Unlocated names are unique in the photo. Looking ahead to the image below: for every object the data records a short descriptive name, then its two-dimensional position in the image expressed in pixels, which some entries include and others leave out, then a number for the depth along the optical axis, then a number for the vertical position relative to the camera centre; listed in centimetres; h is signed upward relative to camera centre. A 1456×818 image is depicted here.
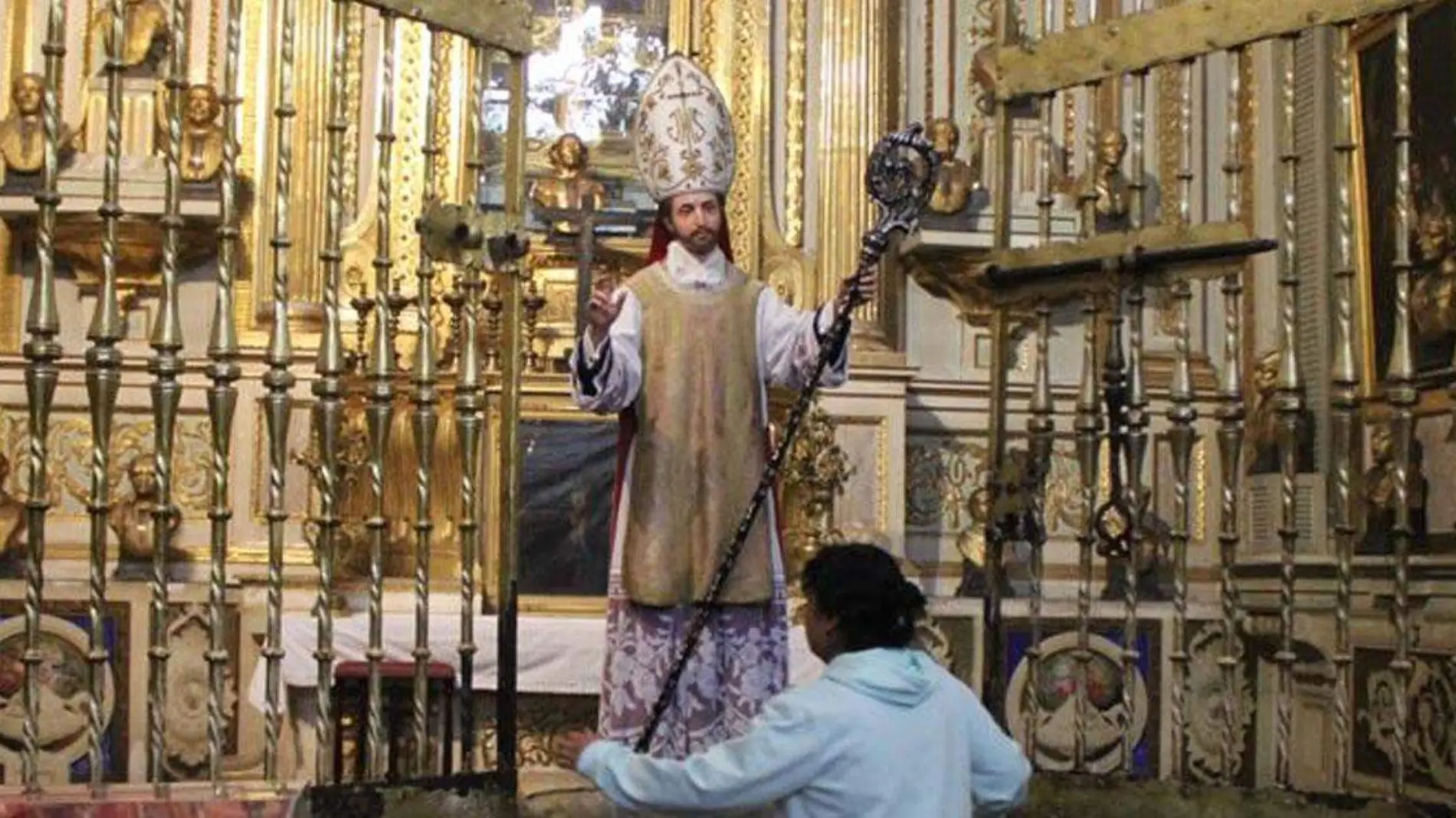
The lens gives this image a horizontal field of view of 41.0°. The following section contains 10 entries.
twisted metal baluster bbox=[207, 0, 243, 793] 430 +19
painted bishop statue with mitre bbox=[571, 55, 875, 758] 477 +3
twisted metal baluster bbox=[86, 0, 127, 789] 418 +16
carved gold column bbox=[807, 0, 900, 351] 959 +164
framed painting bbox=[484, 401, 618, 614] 853 -29
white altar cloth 772 -82
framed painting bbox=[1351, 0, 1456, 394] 812 +117
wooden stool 621 -86
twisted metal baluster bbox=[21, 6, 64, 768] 406 +14
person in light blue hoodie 297 -44
